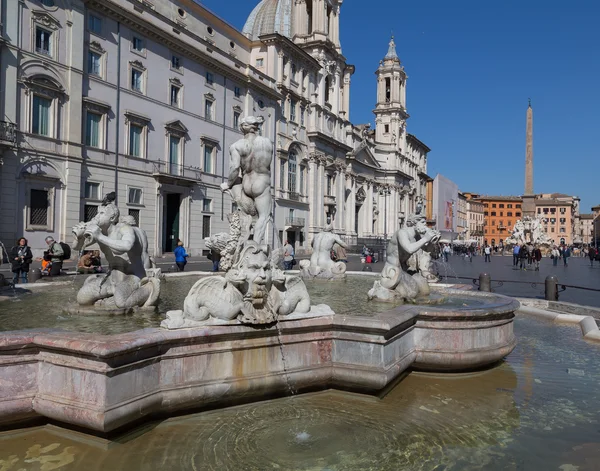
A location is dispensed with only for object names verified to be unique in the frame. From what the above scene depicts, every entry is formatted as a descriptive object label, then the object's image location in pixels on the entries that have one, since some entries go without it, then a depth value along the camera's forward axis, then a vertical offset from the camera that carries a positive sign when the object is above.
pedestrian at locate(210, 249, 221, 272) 12.63 -0.69
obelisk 43.59 +6.78
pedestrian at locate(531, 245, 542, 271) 24.75 -0.61
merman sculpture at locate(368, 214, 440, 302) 5.85 -0.38
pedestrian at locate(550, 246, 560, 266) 31.17 -0.95
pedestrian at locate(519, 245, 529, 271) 24.70 -0.54
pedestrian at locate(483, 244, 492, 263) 34.41 -0.81
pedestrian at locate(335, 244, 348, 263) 12.11 -0.27
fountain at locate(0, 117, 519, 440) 3.13 -0.77
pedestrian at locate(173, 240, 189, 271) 14.26 -0.48
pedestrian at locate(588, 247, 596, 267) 36.22 -0.64
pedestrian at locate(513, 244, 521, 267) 29.03 -0.61
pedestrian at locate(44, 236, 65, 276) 10.97 -0.38
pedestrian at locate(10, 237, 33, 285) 10.45 -0.43
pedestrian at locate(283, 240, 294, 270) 15.14 -0.49
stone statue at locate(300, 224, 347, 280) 9.67 -0.41
